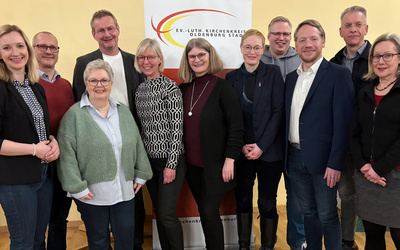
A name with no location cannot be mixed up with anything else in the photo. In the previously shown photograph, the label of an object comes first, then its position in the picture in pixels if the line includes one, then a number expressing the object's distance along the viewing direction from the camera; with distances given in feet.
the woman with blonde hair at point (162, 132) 6.48
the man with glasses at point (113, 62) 7.44
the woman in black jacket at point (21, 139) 5.06
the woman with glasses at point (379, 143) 5.40
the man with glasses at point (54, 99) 6.76
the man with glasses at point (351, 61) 7.22
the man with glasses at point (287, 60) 8.31
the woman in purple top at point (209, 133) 6.62
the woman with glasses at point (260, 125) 6.84
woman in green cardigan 5.61
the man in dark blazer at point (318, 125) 6.01
